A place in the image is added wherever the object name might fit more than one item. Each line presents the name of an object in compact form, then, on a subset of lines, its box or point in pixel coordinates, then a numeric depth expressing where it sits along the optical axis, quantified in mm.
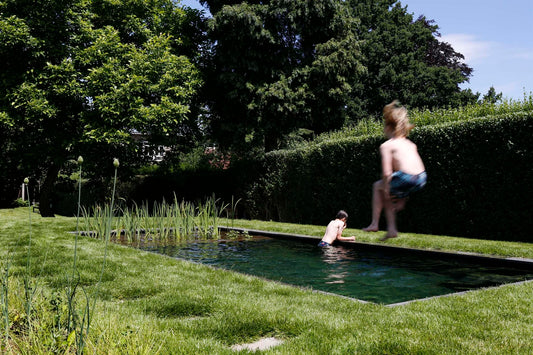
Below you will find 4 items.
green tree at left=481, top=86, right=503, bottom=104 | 37272
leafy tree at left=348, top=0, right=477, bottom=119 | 33281
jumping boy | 3582
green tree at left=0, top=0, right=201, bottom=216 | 17359
